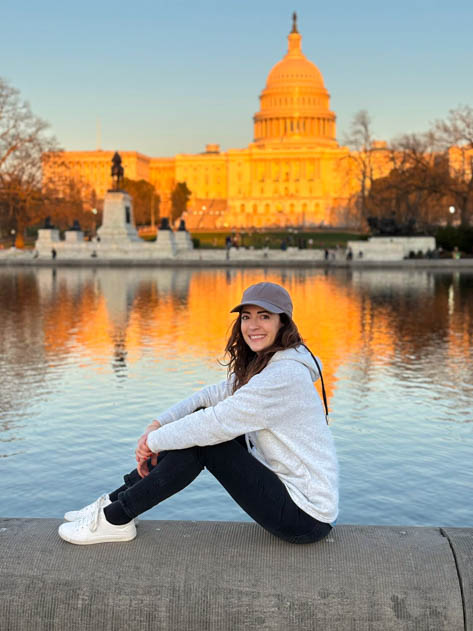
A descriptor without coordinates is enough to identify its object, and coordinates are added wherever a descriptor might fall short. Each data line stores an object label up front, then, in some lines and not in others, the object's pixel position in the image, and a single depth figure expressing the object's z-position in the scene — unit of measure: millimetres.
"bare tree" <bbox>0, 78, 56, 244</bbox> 60219
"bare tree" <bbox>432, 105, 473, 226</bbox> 54750
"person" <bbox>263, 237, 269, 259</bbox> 51653
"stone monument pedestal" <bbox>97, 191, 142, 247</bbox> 53500
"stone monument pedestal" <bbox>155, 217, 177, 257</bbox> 52188
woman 4004
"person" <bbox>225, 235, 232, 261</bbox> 51862
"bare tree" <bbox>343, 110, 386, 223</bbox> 62531
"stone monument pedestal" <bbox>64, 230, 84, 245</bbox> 54906
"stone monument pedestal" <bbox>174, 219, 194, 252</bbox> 55281
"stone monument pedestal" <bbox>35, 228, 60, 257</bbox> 54875
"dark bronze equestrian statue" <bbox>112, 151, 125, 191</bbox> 54781
